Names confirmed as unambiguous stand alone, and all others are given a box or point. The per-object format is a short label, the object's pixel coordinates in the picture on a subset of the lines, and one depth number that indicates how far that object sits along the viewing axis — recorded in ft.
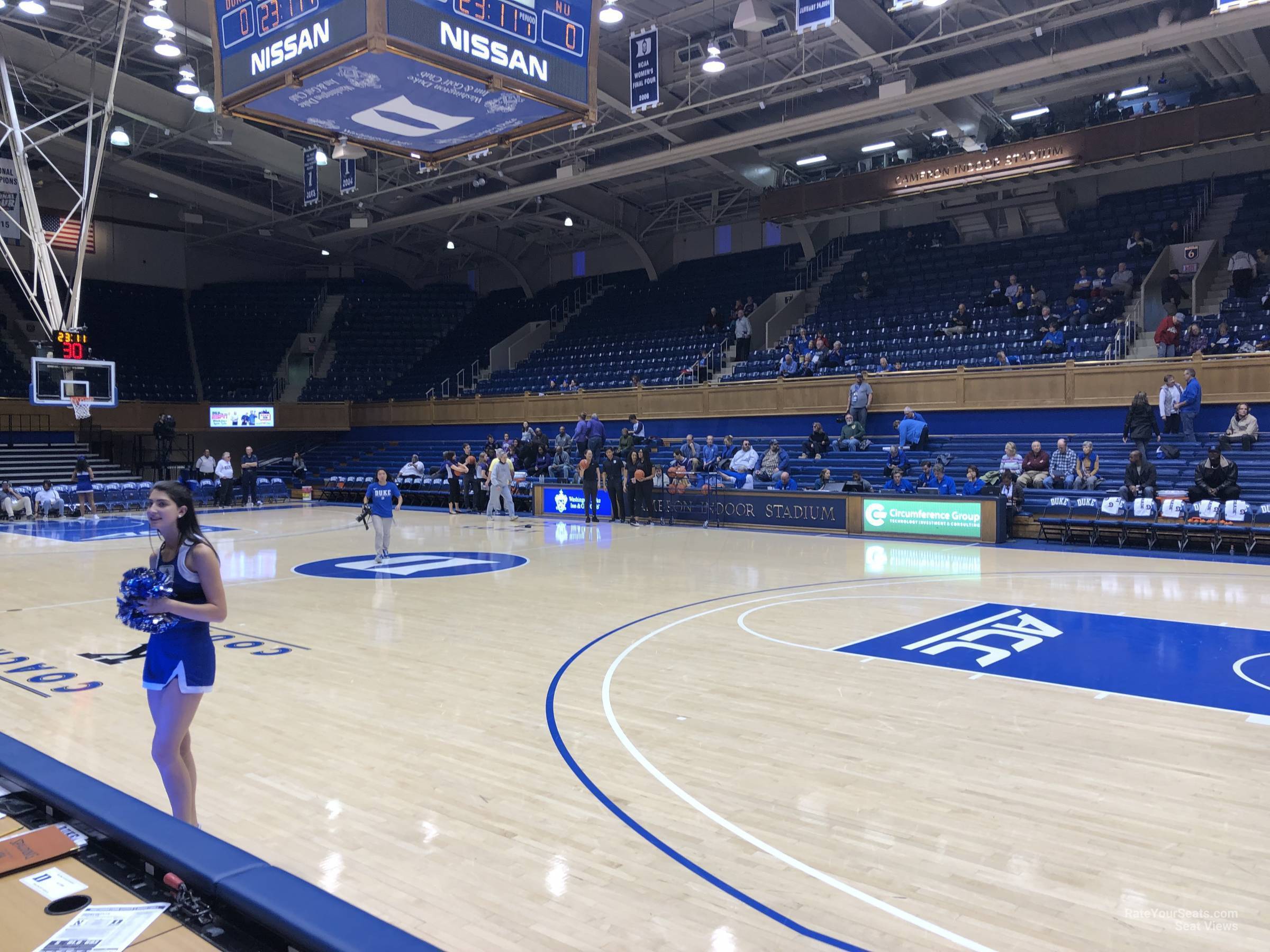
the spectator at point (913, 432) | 65.31
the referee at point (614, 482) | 67.36
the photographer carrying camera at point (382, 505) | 43.50
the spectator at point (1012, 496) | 55.11
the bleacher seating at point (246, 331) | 113.80
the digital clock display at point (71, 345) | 56.08
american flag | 103.65
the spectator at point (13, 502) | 73.36
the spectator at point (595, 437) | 75.05
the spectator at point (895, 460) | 61.82
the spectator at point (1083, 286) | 71.05
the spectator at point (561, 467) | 77.66
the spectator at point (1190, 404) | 54.29
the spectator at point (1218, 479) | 48.55
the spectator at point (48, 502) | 75.66
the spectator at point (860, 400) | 68.39
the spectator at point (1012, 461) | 57.00
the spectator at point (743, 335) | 87.20
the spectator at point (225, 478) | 85.20
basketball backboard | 55.72
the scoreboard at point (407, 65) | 23.56
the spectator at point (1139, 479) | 51.47
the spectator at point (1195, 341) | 59.77
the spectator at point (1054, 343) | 66.64
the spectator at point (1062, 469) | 55.21
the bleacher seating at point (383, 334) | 116.47
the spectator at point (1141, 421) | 55.16
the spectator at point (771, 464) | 67.36
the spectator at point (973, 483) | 55.67
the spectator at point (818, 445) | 69.00
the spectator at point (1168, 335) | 60.59
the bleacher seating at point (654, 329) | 92.17
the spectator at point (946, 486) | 56.29
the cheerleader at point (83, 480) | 76.07
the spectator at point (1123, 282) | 68.69
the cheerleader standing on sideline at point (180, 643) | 12.69
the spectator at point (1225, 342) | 58.95
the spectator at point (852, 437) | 67.72
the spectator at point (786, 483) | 63.87
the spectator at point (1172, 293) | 66.44
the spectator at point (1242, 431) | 52.95
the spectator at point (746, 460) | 67.92
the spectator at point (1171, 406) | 56.18
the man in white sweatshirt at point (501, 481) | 71.46
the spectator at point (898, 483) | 58.70
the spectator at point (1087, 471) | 54.29
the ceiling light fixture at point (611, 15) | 46.16
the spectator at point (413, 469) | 88.05
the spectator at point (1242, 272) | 64.85
